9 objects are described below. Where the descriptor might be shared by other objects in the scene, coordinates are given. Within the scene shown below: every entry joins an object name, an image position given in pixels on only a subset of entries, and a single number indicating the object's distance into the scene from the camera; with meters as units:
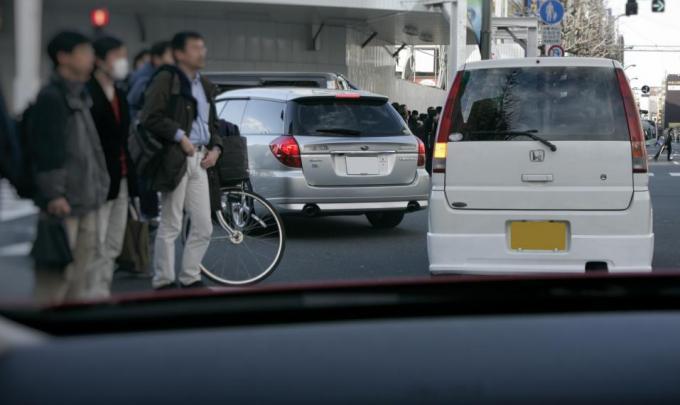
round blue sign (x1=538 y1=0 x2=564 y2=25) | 23.44
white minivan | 6.56
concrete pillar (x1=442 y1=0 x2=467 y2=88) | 30.28
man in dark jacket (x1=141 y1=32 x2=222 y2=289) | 6.37
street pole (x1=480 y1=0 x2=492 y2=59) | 20.41
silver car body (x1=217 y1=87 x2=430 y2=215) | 9.80
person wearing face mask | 5.29
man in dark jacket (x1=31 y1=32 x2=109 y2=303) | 3.82
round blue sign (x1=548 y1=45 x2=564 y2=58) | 26.48
